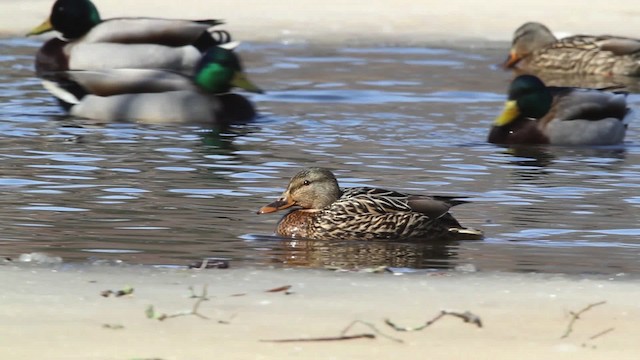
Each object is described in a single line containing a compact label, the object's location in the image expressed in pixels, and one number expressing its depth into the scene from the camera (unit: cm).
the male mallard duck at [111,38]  3750
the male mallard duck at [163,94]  3116
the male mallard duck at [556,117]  2855
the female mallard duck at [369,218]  1875
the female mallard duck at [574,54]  4053
